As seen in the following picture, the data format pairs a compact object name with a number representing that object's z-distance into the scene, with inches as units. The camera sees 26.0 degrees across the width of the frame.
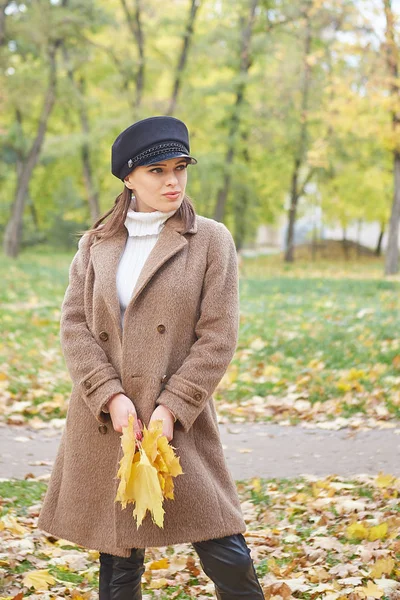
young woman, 113.1
